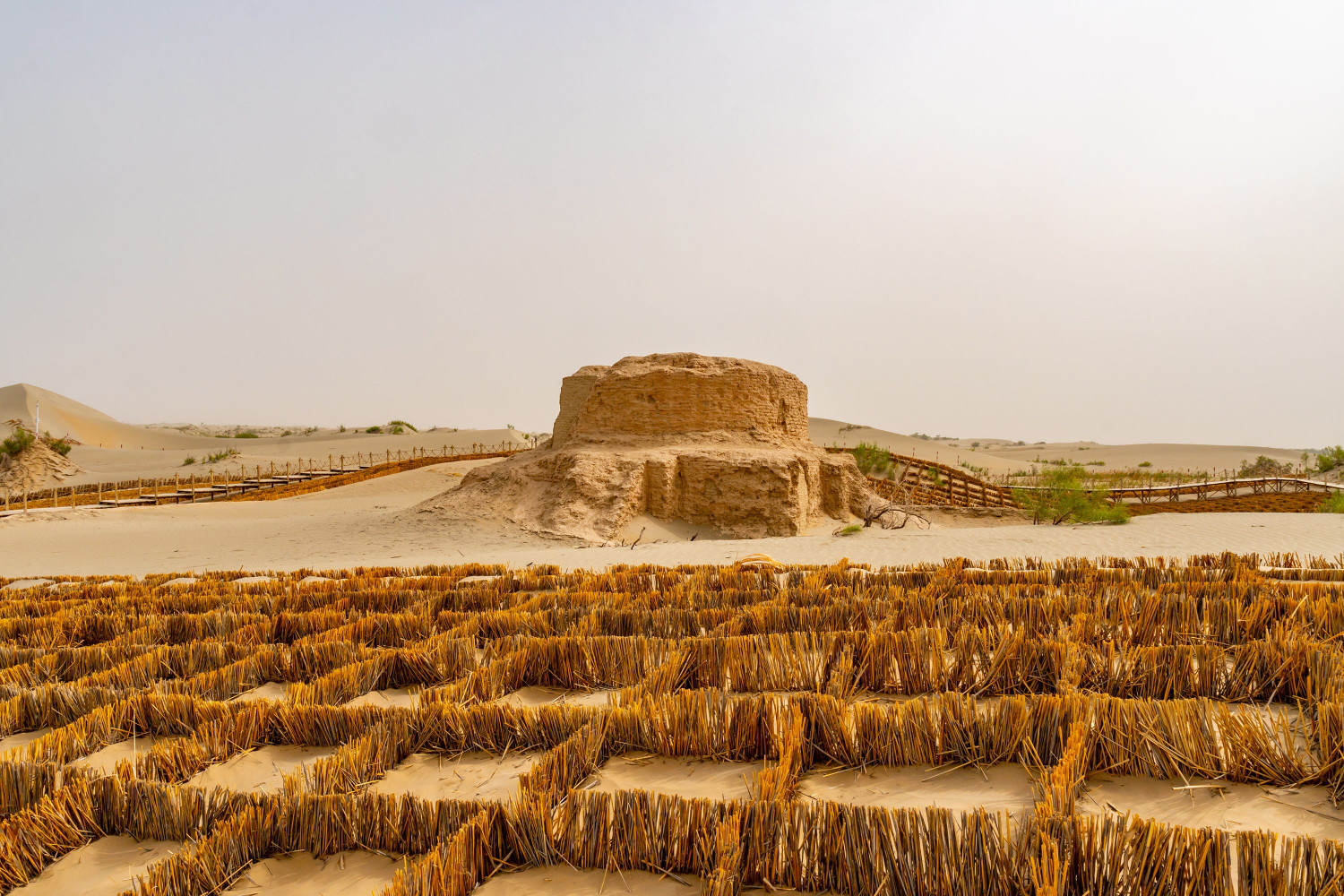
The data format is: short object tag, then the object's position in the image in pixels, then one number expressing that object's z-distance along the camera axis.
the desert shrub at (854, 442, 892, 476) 25.50
